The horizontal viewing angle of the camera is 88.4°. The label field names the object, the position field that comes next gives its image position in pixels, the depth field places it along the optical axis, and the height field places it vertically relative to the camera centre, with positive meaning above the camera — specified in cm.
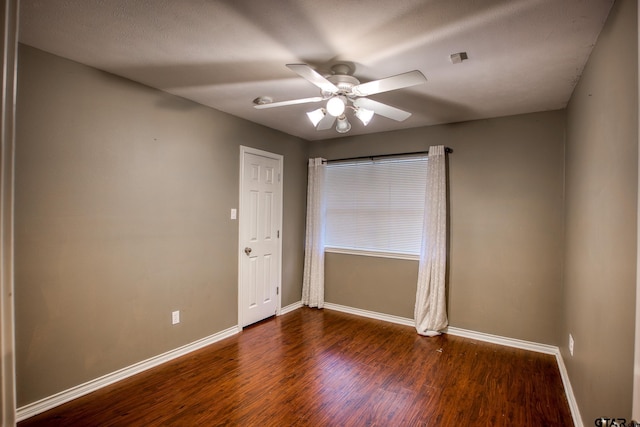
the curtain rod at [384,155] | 366 +72
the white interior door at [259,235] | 370 -27
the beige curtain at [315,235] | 448 -30
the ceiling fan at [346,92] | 188 +79
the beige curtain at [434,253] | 361 -42
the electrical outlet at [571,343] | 245 -95
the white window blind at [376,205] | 392 +12
